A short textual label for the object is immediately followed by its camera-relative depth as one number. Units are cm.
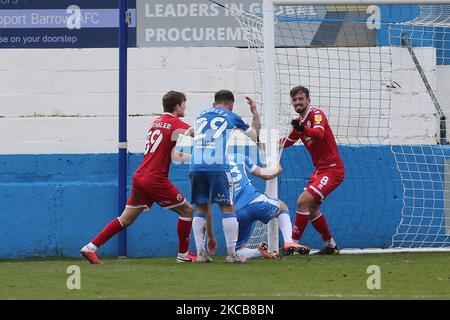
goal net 1269
